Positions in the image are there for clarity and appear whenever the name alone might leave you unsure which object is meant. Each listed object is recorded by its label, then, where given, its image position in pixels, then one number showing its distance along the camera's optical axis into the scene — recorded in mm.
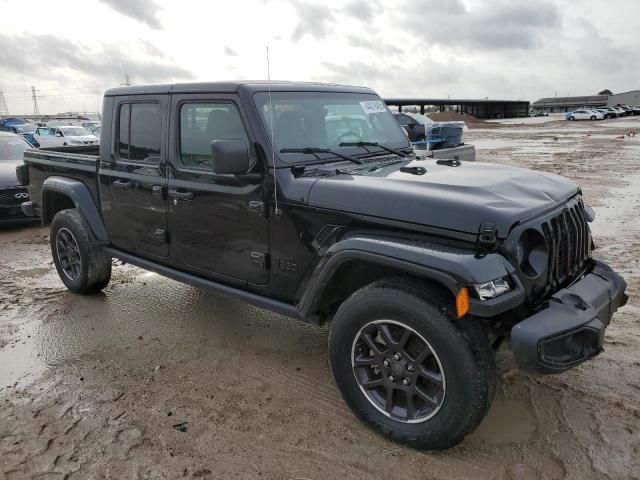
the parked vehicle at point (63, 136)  20797
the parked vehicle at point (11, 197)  8336
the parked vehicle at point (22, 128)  31947
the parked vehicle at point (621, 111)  60025
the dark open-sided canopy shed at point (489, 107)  79188
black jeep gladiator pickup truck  2590
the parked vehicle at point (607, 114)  55928
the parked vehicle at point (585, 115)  54031
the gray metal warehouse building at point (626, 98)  95462
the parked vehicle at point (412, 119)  17809
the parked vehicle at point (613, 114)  57300
